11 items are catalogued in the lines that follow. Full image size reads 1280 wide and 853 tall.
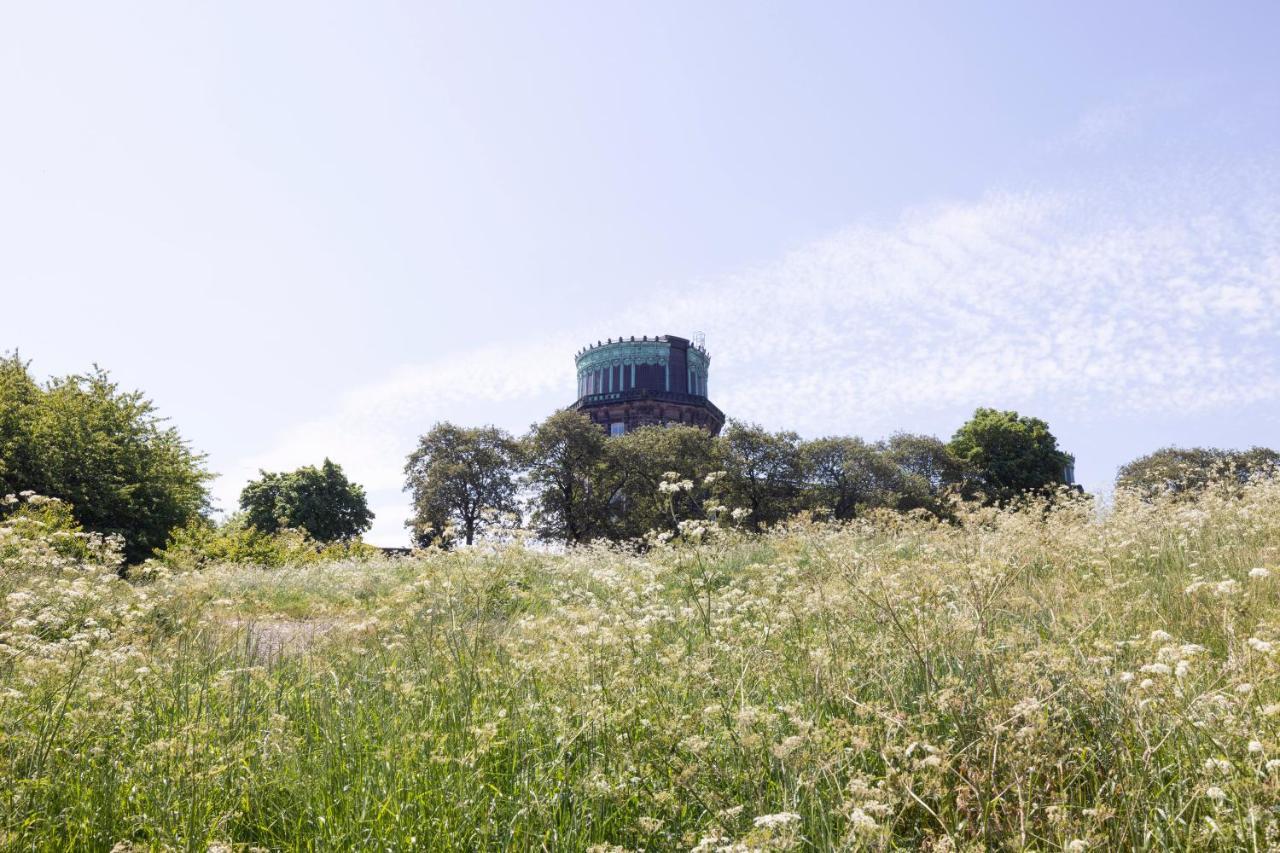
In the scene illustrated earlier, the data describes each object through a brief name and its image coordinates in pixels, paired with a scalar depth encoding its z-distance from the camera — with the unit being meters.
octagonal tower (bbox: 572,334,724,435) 57.25
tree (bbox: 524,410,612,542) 41.41
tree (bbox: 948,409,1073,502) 47.31
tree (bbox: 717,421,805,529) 39.91
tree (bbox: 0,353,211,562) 19.50
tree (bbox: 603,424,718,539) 39.84
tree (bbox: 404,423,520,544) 41.94
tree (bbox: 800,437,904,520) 41.34
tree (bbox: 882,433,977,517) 48.12
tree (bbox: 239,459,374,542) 46.19
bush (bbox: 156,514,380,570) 21.50
